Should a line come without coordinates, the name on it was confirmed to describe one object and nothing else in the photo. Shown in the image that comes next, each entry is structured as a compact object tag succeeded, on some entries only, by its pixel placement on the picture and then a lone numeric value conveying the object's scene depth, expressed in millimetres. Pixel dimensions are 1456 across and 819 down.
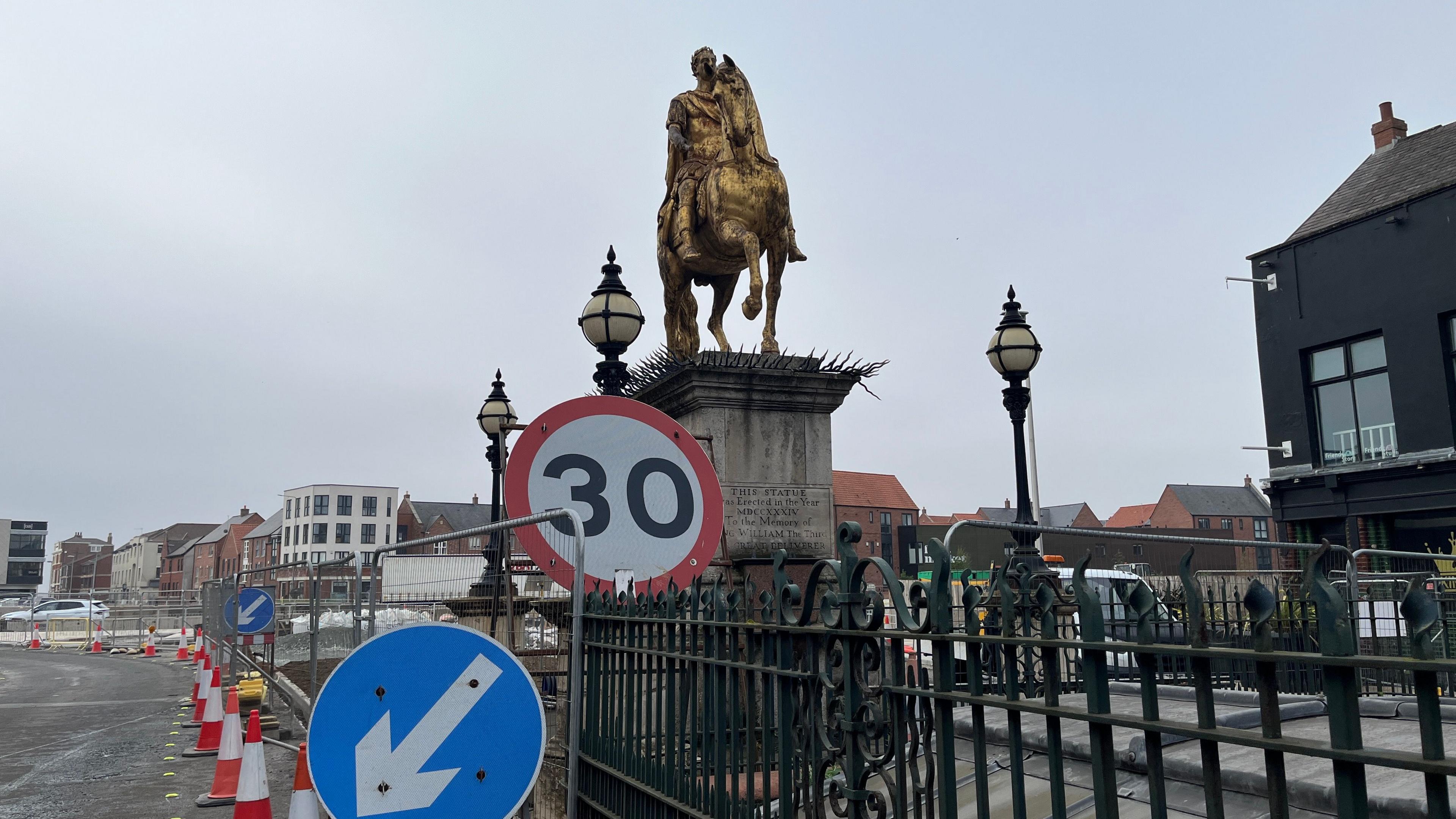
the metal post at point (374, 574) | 7629
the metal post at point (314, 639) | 9359
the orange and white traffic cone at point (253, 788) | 6914
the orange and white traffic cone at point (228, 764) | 9250
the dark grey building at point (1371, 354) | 21734
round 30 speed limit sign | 4723
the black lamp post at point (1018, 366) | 11227
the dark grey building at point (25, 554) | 113188
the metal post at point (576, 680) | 4008
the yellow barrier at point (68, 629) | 43406
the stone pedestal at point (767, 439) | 8219
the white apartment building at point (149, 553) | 134250
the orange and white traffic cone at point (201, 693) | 14847
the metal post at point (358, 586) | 7852
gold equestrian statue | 8977
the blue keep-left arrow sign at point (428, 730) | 3322
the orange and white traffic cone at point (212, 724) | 11891
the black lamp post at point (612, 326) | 7895
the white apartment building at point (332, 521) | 97875
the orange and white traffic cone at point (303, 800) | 5164
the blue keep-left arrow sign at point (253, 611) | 14031
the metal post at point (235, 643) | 13109
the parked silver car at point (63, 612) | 46688
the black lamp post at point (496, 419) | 15359
